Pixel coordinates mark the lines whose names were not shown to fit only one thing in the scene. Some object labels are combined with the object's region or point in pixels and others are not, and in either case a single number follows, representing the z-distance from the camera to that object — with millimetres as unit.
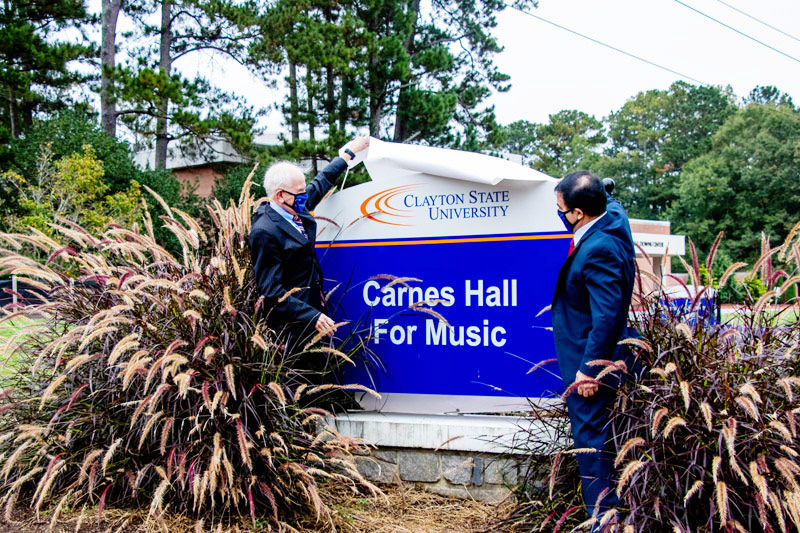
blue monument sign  4164
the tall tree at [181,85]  19562
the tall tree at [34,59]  21859
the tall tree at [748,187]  47062
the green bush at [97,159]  18312
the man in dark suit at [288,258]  3672
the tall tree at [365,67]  21297
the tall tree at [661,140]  66125
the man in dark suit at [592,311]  2918
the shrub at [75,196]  16984
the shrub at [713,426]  2680
